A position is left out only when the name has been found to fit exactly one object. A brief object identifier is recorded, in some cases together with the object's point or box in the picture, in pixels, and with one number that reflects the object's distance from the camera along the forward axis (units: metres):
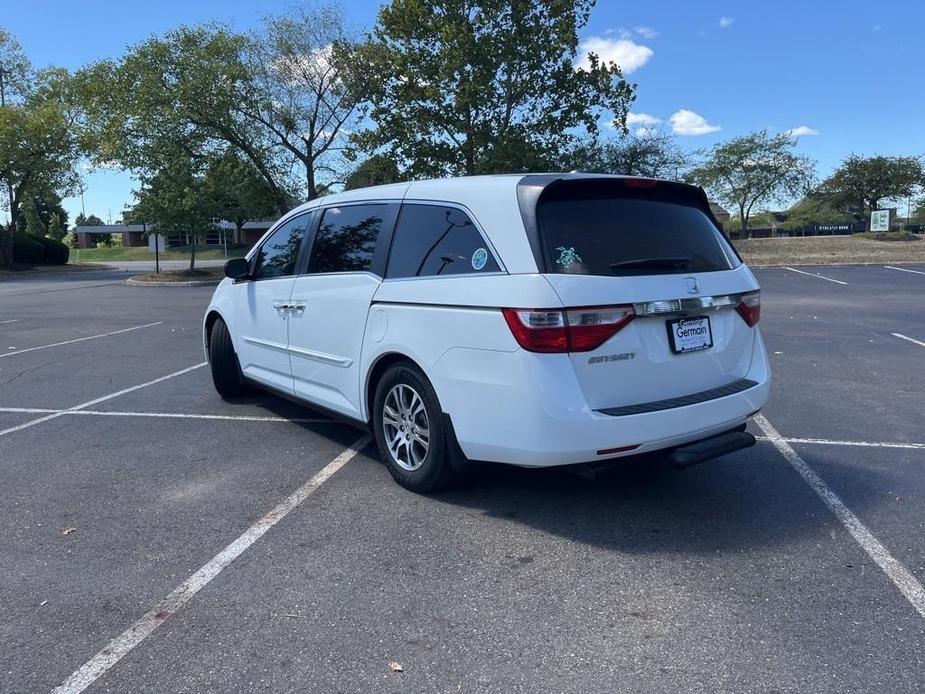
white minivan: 3.54
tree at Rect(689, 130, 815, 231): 50.62
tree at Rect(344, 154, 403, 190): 28.38
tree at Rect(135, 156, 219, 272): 28.89
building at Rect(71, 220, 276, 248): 85.39
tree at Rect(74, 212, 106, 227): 105.49
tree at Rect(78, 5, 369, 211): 29.29
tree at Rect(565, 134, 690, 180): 35.03
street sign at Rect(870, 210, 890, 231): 40.75
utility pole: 40.13
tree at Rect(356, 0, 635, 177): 25.91
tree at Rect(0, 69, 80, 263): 37.88
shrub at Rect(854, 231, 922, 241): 40.09
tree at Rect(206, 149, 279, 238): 29.73
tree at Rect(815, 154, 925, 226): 52.53
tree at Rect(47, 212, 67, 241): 73.38
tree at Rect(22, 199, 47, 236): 60.15
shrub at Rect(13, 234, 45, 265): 44.19
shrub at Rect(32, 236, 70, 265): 45.88
